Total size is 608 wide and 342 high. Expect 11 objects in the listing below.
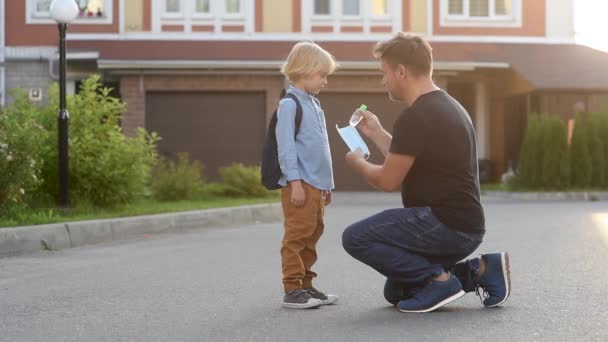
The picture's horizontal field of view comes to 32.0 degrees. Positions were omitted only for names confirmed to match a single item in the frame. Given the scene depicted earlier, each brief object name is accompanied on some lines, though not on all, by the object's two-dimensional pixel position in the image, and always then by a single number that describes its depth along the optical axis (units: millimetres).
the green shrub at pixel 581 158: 22250
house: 25000
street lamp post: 12430
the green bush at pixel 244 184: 17406
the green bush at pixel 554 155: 22156
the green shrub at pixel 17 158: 11367
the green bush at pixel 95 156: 13250
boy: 6148
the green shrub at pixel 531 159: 22406
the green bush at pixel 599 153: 22344
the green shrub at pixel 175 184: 16453
